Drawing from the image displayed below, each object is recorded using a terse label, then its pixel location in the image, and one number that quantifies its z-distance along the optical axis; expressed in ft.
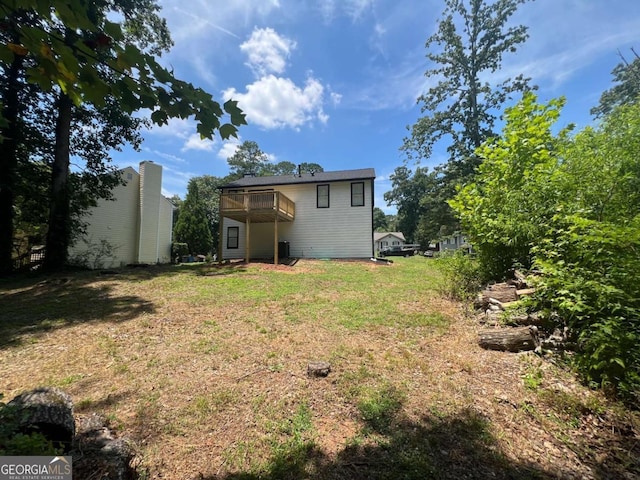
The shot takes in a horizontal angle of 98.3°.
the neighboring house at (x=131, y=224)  48.06
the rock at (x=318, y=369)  11.19
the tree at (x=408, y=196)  148.83
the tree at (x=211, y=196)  100.75
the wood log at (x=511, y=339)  11.89
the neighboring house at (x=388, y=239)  172.14
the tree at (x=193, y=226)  73.15
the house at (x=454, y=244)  100.39
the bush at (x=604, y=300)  8.77
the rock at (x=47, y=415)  6.56
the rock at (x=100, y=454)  6.13
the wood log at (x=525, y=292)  13.74
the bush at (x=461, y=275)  19.80
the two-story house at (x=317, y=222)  50.57
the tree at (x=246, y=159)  129.70
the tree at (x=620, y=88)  74.05
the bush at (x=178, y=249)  67.31
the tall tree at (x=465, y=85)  56.54
